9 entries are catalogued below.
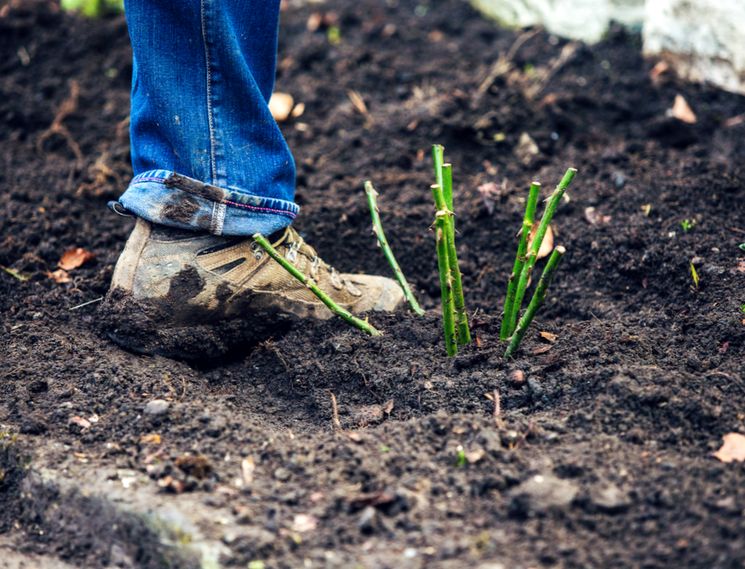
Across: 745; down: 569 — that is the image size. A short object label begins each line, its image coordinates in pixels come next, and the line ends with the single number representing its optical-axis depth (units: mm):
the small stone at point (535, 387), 2143
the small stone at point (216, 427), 2109
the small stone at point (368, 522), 2002
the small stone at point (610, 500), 2000
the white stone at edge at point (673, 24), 2637
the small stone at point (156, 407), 2131
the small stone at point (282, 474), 2058
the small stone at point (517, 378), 2155
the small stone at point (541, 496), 2004
